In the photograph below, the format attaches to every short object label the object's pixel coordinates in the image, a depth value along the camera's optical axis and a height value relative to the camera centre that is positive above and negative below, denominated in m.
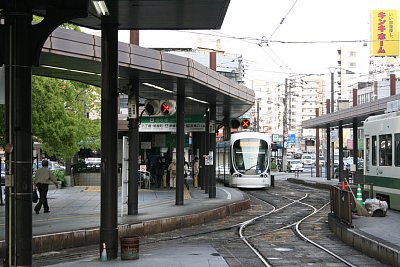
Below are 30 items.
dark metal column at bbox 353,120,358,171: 37.48 +0.54
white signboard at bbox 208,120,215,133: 24.86 +1.06
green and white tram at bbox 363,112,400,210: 17.96 -0.16
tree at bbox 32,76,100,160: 25.55 +1.60
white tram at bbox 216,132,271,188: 34.22 -0.48
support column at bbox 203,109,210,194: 25.81 +0.11
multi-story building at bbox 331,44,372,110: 117.32 +19.03
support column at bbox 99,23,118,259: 11.21 +0.21
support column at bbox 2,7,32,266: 8.83 +0.26
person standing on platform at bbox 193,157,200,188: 34.06 -1.29
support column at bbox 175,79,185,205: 20.83 +0.25
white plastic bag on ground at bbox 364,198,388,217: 16.69 -1.63
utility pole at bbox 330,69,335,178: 50.50 +5.11
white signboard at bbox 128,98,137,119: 16.61 +1.23
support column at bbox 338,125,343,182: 40.51 +0.28
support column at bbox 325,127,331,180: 42.97 -0.07
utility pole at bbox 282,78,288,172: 68.25 +2.73
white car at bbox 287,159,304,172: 66.56 -1.82
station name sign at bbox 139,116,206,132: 26.80 +1.28
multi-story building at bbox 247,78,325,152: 118.06 +9.39
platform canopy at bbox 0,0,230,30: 9.41 +2.65
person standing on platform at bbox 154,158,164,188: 33.54 -1.20
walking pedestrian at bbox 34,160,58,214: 18.02 -0.97
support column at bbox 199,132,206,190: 31.16 -0.47
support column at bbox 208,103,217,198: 24.36 +0.04
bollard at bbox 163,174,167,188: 31.91 -1.63
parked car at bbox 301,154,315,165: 88.21 -1.40
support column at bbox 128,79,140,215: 17.27 -0.26
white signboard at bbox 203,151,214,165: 24.56 -0.30
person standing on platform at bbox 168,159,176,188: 30.38 -1.18
